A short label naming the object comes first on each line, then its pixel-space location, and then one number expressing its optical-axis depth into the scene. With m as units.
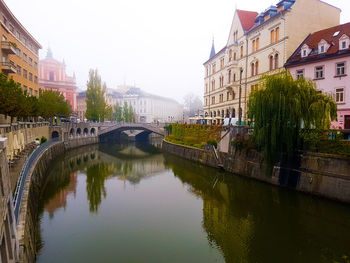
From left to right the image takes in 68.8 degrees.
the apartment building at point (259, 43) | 36.19
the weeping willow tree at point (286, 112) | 22.39
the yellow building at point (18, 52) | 34.72
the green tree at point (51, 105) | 41.58
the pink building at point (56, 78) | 88.12
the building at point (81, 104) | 121.30
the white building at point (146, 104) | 119.25
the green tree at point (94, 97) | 67.81
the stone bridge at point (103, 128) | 65.00
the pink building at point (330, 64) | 28.89
